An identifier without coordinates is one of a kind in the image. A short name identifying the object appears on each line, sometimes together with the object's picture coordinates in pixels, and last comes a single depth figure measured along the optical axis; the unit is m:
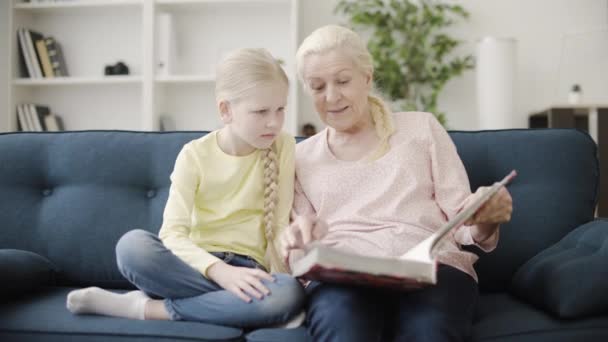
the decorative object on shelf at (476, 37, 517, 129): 3.39
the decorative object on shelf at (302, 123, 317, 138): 3.71
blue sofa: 1.41
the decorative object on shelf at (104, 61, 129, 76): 3.79
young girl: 1.29
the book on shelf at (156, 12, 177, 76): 3.69
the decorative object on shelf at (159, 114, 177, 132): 3.79
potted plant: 3.70
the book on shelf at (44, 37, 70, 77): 3.83
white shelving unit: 3.68
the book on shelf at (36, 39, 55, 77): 3.82
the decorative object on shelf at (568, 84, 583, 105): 3.53
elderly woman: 1.21
